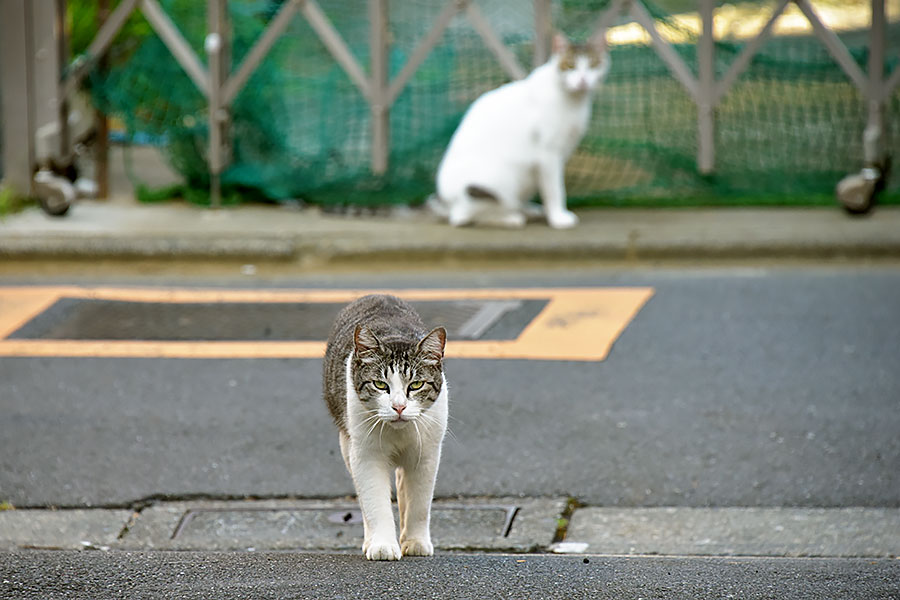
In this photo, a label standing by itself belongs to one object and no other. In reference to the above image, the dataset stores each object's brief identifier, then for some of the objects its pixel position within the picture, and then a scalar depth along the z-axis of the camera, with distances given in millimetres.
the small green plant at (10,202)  19234
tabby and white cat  7703
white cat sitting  17203
